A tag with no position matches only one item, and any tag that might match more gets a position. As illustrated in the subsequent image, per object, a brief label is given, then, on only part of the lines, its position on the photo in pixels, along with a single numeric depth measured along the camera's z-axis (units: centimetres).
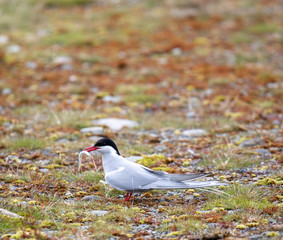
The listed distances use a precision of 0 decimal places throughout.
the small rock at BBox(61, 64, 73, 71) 2539
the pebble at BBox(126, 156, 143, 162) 1406
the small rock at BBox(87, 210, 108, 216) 1014
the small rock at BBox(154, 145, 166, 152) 1551
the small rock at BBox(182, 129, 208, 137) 1705
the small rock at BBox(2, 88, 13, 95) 2195
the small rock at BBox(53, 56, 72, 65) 2595
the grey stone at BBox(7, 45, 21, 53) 2741
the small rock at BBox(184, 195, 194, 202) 1125
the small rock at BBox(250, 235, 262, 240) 889
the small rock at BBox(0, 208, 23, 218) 952
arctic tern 1062
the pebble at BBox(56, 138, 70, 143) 1620
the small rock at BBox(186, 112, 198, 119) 1931
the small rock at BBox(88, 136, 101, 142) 1631
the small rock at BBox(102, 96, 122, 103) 2141
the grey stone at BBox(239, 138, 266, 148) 1537
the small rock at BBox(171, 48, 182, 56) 2805
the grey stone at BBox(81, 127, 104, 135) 1707
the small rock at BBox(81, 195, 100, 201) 1120
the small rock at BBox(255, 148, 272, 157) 1434
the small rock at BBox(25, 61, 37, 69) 2550
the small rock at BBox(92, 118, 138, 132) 1777
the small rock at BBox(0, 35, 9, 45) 2860
